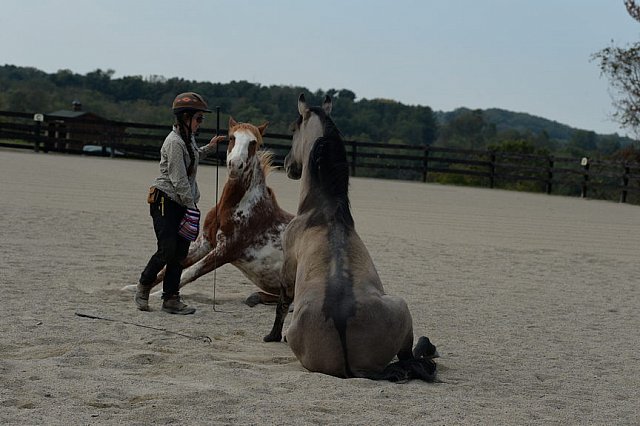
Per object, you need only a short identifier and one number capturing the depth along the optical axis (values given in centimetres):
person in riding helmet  1352
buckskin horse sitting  980
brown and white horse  1485
